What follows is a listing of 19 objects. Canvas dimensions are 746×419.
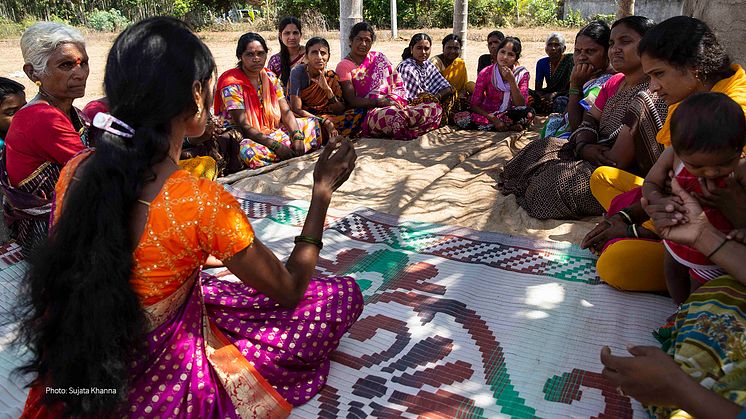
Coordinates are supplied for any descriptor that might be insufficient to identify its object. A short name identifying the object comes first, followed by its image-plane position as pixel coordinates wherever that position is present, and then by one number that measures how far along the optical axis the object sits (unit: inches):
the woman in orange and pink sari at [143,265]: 62.0
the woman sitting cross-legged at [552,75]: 287.1
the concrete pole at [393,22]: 708.1
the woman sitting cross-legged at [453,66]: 313.0
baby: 80.9
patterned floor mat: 87.5
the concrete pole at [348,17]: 292.8
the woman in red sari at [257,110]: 226.8
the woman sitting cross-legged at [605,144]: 138.3
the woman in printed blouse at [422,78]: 287.7
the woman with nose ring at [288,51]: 273.9
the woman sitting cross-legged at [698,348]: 63.4
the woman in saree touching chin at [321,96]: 253.8
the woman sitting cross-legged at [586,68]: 183.5
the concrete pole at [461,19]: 365.1
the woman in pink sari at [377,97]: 261.1
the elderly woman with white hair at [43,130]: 120.9
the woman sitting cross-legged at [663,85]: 104.0
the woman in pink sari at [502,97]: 268.5
